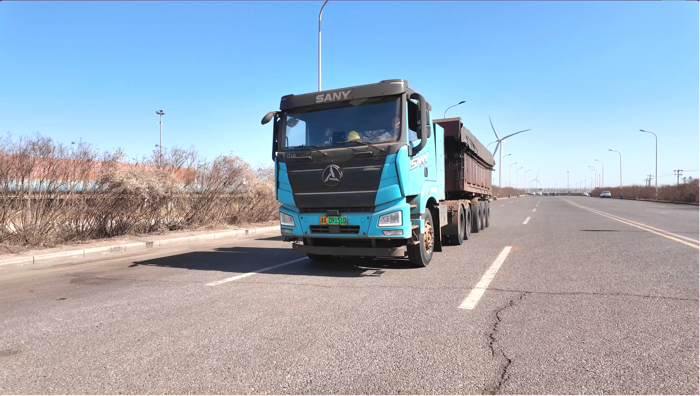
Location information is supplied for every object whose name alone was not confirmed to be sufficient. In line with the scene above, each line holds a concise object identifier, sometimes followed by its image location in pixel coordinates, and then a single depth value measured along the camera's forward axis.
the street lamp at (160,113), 47.56
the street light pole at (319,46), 17.94
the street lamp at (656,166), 50.94
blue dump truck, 6.27
